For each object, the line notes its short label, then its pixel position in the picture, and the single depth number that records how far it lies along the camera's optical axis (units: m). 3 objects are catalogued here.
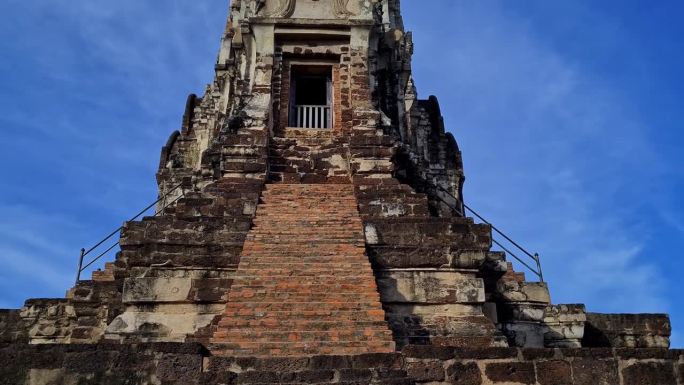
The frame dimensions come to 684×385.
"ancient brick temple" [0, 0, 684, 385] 4.89
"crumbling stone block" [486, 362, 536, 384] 4.92
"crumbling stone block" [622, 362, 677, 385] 4.95
